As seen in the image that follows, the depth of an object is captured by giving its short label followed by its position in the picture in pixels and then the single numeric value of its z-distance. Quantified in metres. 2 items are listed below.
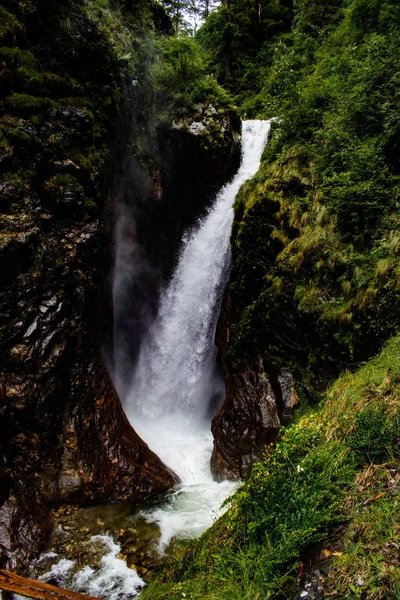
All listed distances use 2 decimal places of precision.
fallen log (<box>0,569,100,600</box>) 2.88
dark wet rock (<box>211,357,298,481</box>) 7.88
